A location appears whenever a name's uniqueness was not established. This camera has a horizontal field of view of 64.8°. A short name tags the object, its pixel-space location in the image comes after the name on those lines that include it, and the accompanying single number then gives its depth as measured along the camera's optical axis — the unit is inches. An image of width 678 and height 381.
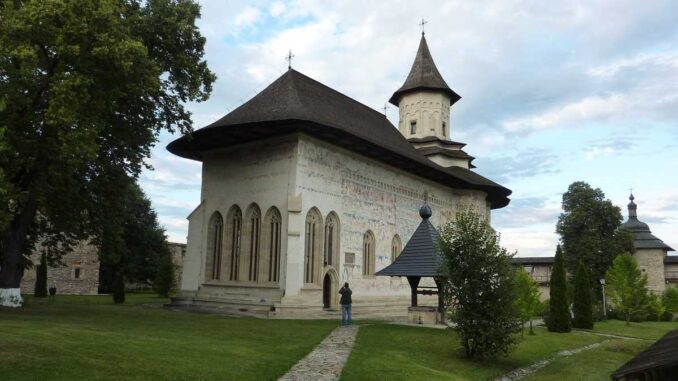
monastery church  799.7
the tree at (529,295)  774.5
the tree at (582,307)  962.7
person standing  685.3
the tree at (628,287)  1197.1
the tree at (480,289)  466.6
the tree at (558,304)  836.0
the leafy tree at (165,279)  1443.2
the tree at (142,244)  1704.0
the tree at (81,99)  528.4
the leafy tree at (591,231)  1598.2
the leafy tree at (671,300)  1478.1
